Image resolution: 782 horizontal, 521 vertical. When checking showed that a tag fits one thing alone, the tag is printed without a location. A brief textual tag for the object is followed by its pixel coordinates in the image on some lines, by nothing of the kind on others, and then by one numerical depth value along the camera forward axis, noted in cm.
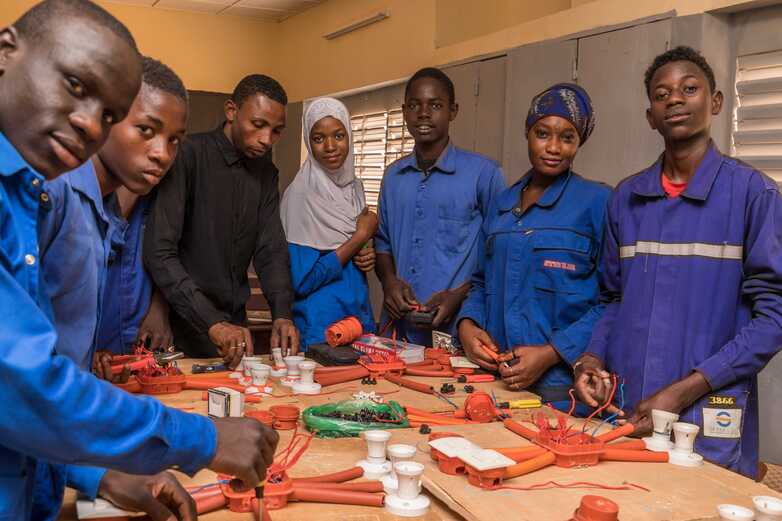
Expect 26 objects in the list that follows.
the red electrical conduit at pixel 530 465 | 158
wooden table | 140
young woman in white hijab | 313
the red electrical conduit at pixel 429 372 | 252
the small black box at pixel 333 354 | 261
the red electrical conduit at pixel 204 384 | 225
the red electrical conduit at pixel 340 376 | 236
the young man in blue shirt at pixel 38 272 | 89
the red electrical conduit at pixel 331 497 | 144
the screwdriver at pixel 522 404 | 218
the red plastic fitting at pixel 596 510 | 133
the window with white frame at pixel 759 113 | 349
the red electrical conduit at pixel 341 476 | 153
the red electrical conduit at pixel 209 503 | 138
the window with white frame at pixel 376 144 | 633
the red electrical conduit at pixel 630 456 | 174
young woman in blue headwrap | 242
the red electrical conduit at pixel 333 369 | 243
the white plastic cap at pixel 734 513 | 135
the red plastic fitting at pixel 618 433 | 182
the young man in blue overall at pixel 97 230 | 125
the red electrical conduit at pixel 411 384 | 230
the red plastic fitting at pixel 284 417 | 189
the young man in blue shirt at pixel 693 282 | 205
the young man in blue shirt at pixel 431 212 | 319
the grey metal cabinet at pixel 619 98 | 390
